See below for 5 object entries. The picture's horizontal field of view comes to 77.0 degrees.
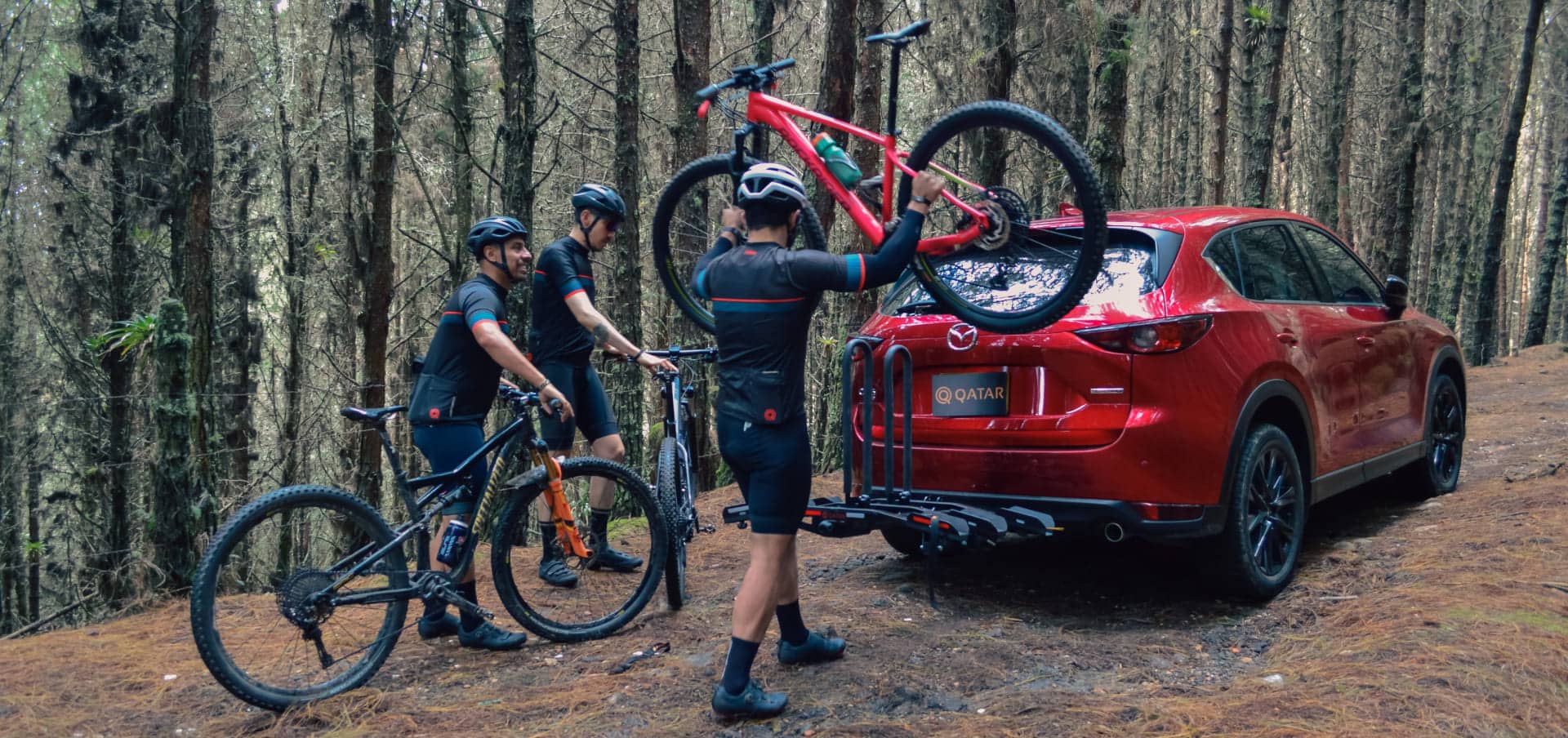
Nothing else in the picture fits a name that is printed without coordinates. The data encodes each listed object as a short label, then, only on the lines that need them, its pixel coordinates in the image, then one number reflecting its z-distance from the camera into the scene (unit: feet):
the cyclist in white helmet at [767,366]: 11.40
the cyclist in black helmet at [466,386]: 15.12
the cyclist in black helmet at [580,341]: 16.52
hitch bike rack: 12.99
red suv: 13.28
